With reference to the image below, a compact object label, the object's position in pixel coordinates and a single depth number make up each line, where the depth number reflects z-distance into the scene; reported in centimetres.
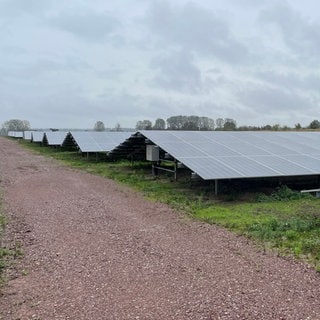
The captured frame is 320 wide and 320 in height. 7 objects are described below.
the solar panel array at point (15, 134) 9328
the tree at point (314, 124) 5227
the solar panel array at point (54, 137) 4180
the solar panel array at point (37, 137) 5614
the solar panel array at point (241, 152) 1330
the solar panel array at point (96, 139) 2881
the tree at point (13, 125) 13388
